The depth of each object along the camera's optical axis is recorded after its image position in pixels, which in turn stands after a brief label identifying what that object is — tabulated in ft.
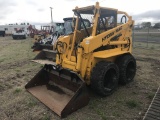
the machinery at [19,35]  63.78
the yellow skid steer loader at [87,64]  9.42
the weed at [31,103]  9.46
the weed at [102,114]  8.18
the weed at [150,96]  10.25
